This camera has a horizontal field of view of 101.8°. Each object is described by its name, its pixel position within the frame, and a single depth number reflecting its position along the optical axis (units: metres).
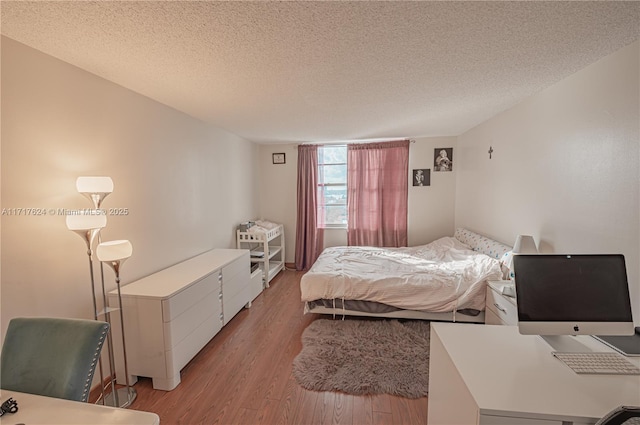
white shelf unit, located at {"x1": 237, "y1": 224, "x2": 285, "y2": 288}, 3.94
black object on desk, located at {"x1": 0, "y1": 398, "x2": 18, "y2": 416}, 0.89
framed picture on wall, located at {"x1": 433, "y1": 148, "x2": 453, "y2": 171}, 4.42
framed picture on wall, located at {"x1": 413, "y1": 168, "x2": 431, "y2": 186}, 4.52
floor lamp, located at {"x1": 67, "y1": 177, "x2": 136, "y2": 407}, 1.57
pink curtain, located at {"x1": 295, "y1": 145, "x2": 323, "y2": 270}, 4.72
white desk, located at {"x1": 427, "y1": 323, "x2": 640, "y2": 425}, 0.90
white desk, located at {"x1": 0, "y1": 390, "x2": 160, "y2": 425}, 0.87
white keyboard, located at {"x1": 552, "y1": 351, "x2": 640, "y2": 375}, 1.08
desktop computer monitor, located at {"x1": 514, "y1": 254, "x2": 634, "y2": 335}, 1.21
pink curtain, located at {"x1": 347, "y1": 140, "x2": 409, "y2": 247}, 4.53
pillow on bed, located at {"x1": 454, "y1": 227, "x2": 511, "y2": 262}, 2.79
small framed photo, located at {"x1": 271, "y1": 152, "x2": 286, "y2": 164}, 4.86
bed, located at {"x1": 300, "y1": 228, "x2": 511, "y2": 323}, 2.60
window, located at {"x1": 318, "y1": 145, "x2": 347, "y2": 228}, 4.80
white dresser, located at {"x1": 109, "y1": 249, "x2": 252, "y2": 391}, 1.91
